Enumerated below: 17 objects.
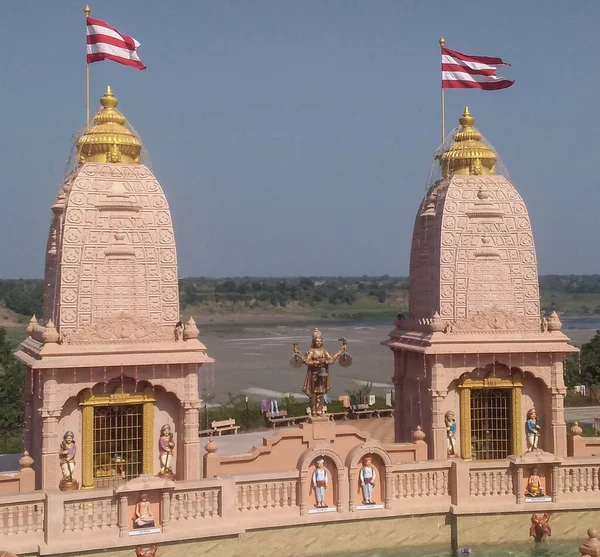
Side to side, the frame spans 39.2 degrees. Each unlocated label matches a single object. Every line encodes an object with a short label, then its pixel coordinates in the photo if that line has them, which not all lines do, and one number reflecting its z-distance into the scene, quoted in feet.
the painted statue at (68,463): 51.49
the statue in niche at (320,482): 49.93
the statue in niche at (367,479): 50.96
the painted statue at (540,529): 51.65
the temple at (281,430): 47.55
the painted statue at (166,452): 53.93
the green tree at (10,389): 91.57
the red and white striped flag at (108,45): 57.82
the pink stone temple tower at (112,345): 52.13
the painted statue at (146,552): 44.65
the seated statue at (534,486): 52.65
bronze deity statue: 55.57
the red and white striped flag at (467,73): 64.39
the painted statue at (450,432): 58.95
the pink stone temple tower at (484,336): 59.00
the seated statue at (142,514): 45.98
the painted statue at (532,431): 59.57
